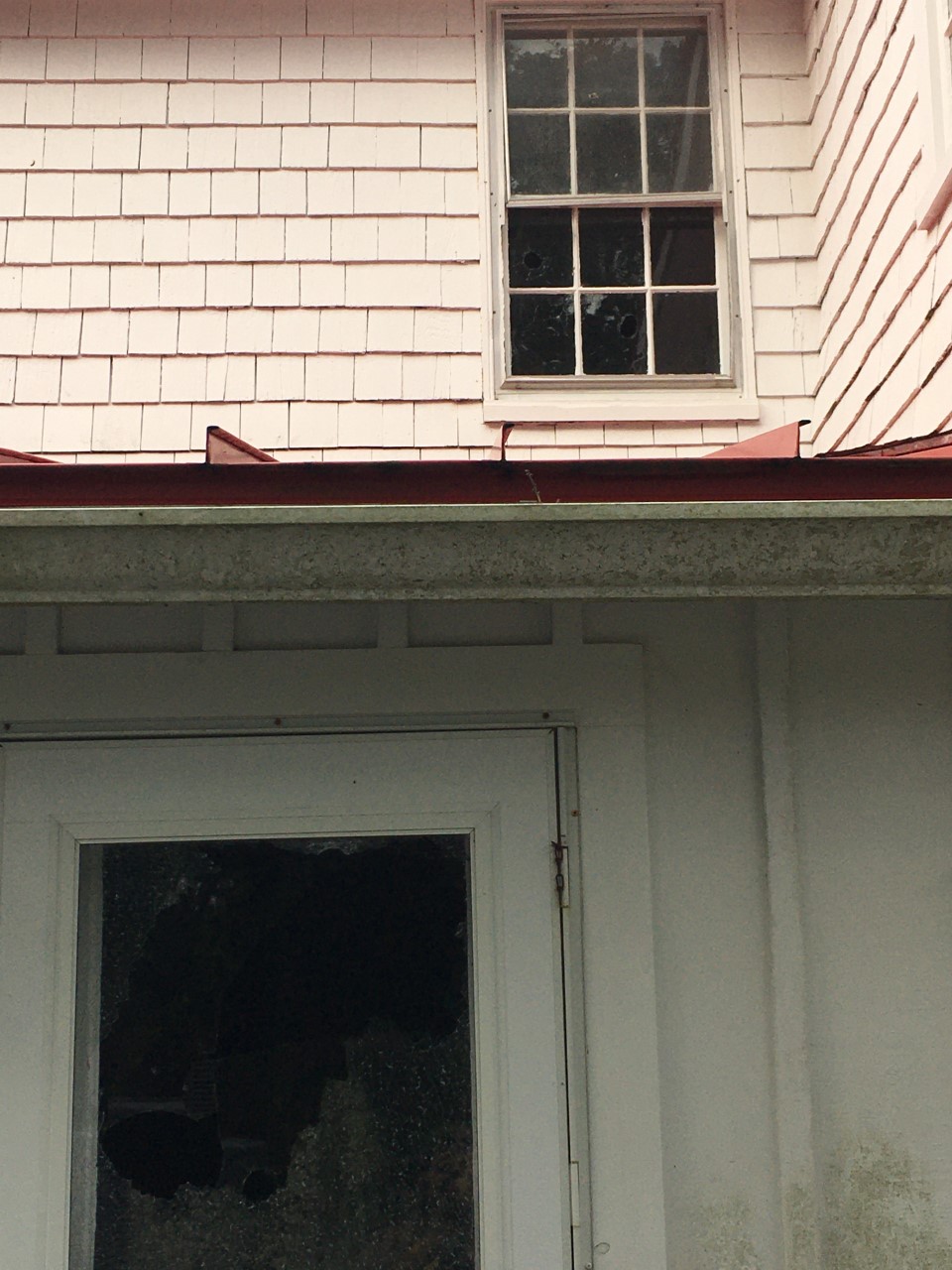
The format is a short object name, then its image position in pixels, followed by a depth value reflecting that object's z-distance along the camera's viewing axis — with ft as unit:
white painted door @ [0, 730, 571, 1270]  10.57
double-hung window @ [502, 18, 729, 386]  19.01
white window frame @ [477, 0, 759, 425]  18.33
